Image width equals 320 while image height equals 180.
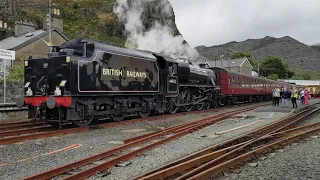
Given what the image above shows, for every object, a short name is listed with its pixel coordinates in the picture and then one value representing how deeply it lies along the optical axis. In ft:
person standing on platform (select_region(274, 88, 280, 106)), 75.20
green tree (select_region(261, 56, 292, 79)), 394.11
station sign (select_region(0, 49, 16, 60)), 46.89
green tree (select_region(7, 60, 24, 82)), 66.23
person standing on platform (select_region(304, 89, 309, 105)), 85.03
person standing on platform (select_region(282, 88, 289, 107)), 68.41
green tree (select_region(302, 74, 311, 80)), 445.00
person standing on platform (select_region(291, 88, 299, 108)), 66.39
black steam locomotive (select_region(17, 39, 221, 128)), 33.71
